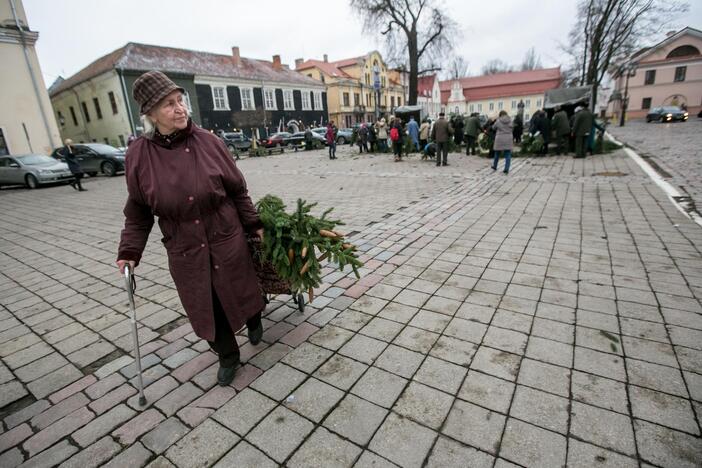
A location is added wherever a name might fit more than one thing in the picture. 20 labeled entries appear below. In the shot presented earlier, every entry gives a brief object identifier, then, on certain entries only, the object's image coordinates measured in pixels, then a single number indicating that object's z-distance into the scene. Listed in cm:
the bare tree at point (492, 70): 8911
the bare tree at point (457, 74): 7738
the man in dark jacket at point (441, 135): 1239
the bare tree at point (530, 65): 8231
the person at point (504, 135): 1005
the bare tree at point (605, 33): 2109
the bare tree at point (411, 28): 2509
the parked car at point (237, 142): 2453
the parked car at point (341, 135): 2981
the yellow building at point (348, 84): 5012
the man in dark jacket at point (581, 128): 1198
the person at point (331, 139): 1764
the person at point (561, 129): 1320
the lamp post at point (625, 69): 3004
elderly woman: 213
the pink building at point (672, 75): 4556
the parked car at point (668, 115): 3421
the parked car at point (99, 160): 1708
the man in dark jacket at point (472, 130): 1462
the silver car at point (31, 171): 1493
